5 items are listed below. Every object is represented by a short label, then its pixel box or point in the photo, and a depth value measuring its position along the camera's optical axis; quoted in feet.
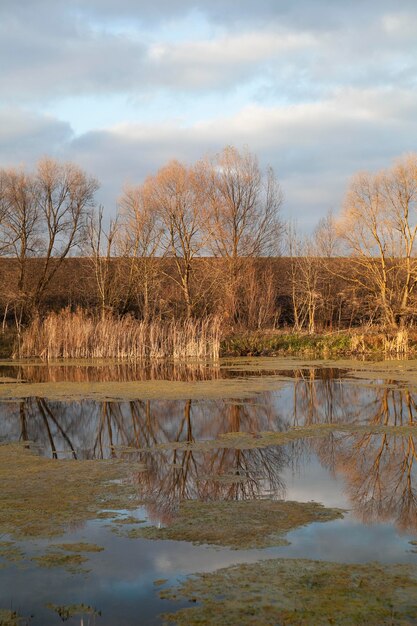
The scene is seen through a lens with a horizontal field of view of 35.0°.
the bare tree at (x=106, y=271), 100.58
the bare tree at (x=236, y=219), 99.76
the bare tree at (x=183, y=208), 96.78
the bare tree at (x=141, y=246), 103.45
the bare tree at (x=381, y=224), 87.10
